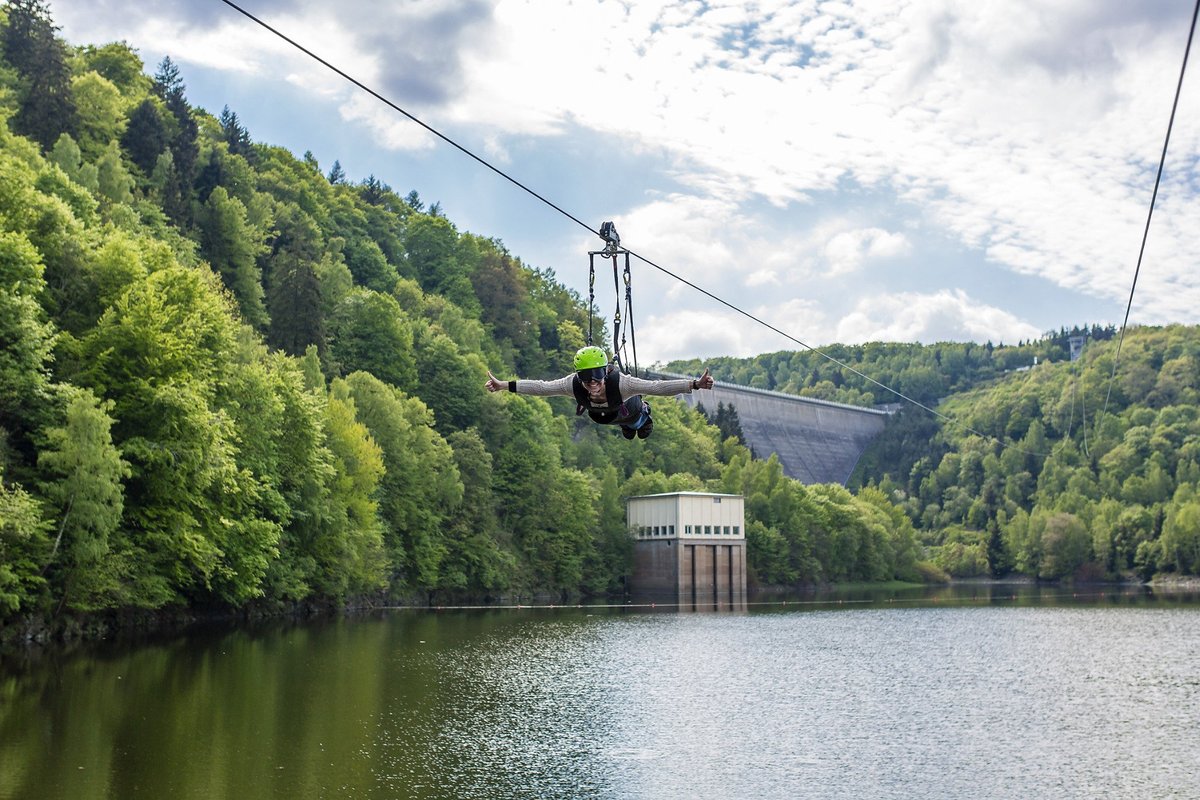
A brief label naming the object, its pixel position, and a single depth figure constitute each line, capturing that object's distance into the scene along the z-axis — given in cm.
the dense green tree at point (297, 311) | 9306
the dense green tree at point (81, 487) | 4312
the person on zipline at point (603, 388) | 1844
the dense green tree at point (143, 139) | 9944
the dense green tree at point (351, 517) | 6762
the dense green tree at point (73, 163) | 7844
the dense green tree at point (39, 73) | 8906
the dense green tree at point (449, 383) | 9988
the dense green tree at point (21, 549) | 3938
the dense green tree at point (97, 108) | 9438
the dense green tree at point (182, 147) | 9888
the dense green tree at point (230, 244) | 9725
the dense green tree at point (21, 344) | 4172
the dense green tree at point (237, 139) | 12600
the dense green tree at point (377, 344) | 9806
